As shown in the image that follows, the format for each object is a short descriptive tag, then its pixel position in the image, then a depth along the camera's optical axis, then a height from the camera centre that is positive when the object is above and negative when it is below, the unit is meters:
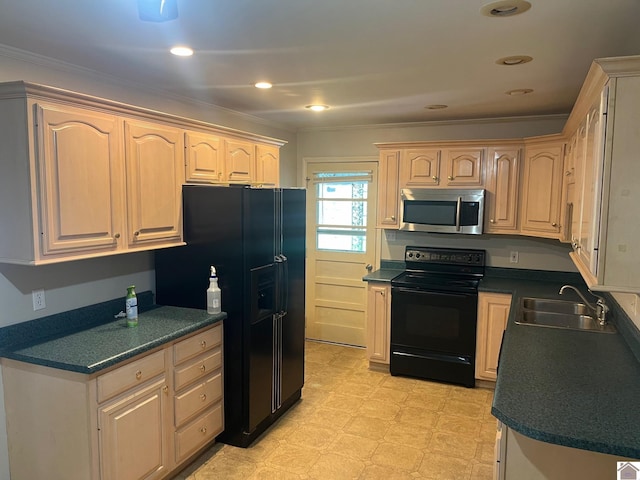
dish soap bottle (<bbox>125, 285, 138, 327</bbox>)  2.77 -0.62
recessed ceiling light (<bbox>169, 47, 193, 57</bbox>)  2.38 +0.78
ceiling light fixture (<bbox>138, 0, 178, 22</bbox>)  1.65 +0.69
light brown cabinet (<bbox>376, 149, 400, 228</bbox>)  4.55 +0.16
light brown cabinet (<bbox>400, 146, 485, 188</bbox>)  4.27 +0.37
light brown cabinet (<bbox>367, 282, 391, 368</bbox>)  4.38 -1.10
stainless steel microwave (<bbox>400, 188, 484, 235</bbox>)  4.23 -0.04
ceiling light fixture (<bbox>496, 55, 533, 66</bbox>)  2.49 +0.79
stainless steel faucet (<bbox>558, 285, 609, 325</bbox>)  2.96 -0.66
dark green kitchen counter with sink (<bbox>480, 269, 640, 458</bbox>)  1.58 -0.74
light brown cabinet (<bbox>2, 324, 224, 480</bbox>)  2.24 -1.10
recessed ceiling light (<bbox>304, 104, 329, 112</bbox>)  3.96 +0.83
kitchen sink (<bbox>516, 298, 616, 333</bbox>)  3.23 -0.77
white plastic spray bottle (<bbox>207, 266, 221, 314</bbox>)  2.97 -0.58
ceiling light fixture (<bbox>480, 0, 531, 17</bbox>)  1.79 +0.78
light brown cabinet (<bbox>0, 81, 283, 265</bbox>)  2.15 +0.15
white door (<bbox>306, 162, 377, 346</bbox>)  5.18 -0.47
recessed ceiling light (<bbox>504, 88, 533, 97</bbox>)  3.26 +0.82
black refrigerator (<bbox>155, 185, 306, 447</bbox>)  2.98 -0.50
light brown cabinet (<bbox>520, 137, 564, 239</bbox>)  3.88 +0.16
